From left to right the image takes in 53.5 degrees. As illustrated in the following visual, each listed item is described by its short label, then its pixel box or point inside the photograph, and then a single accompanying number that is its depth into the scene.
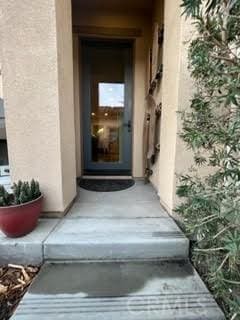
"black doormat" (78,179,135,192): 3.51
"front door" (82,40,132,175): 3.97
